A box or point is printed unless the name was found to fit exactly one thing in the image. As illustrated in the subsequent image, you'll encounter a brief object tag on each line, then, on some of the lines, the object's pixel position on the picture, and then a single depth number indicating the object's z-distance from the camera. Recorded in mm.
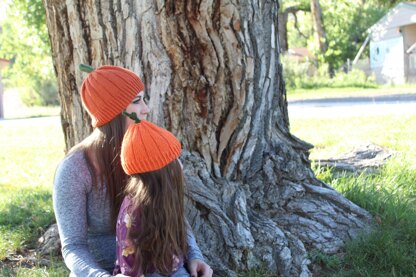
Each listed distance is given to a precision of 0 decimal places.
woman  2537
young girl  2367
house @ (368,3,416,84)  30766
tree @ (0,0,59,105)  20156
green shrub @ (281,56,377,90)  25281
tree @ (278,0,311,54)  30328
